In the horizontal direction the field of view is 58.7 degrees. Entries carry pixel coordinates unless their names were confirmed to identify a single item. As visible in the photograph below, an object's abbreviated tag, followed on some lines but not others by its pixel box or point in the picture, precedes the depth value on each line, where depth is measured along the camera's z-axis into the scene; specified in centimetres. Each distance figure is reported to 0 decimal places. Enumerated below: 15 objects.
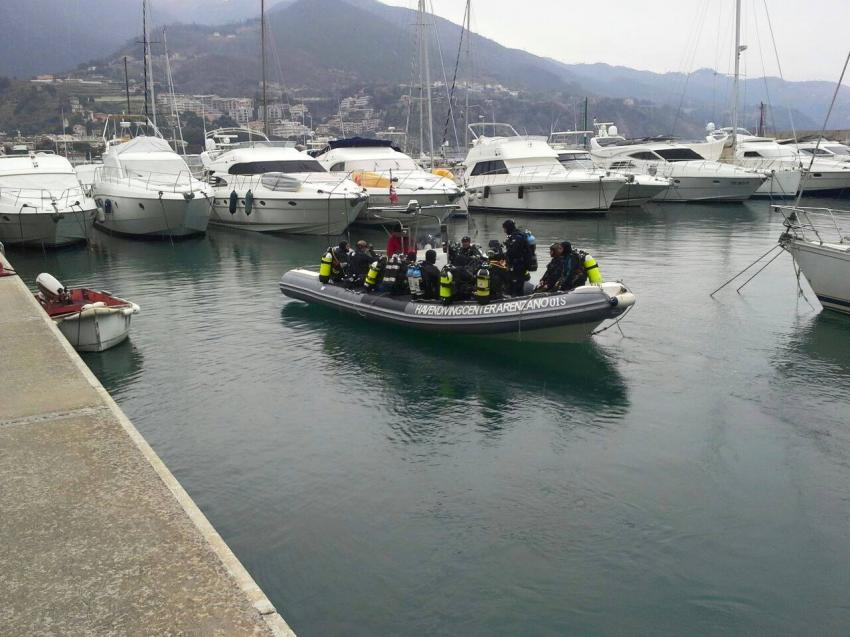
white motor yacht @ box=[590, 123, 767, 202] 3853
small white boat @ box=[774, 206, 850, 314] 1477
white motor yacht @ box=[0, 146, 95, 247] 2406
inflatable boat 1208
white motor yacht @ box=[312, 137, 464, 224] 2850
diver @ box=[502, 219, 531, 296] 1322
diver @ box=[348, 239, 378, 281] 1517
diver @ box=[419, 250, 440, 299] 1366
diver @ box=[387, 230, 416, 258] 1582
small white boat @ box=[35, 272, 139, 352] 1289
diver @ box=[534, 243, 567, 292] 1281
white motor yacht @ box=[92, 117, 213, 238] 2675
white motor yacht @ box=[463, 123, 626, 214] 3316
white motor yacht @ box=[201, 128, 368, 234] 2712
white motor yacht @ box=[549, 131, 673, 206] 3550
